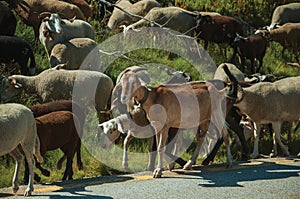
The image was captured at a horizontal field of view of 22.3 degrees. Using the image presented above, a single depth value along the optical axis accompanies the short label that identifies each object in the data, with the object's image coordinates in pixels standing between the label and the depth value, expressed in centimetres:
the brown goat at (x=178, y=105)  1094
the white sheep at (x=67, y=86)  1386
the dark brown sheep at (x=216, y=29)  2052
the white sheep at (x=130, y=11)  2169
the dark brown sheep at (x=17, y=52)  1555
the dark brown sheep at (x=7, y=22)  1761
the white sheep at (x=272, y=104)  1337
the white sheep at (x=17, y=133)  945
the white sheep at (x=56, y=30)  1670
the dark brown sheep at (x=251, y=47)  2005
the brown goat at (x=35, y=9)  1917
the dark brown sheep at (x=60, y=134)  1066
